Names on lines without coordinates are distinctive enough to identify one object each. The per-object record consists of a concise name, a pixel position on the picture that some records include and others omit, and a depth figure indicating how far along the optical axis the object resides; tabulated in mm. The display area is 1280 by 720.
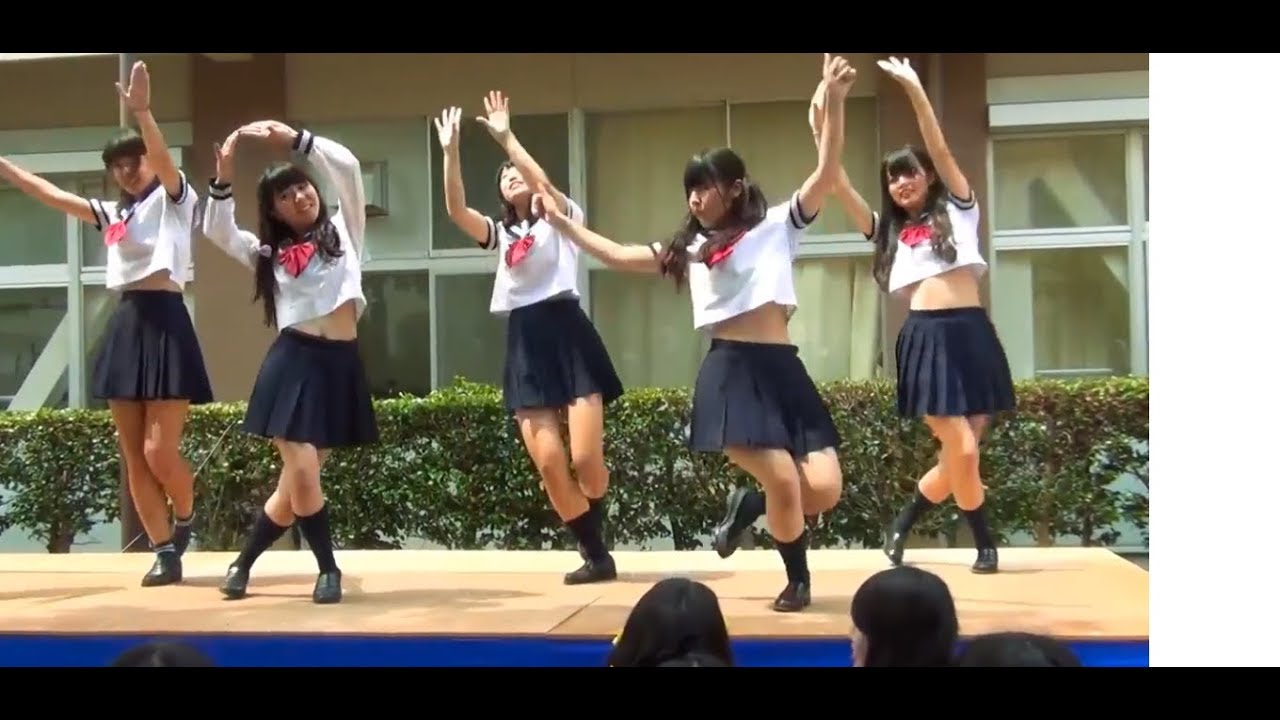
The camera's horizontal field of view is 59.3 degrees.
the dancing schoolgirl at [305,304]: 3363
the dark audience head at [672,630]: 2123
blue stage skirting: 2779
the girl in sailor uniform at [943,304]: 3477
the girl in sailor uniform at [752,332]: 3156
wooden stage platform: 2949
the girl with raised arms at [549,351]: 3602
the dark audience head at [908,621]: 2090
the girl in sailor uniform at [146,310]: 3615
